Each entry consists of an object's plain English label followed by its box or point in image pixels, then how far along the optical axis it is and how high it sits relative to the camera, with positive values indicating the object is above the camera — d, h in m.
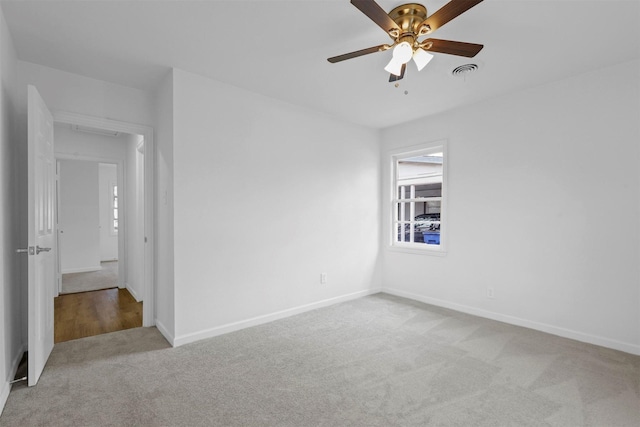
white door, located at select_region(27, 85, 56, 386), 2.30 -0.17
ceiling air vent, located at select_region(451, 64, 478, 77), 2.90 +1.29
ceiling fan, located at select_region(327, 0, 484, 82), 1.92 +1.11
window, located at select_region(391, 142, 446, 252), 4.40 +0.19
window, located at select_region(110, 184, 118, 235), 8.45 +0.07
